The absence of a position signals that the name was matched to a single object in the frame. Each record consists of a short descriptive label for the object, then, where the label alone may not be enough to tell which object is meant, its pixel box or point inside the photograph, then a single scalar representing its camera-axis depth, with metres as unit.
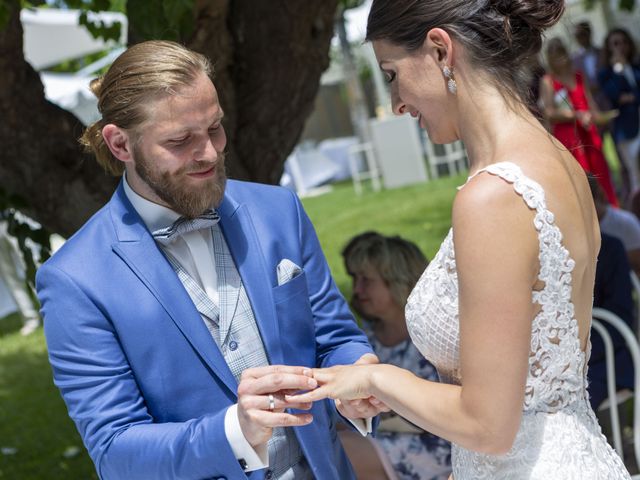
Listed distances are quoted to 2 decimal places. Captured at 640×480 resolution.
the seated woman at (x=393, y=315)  4.05
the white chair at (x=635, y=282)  4.66
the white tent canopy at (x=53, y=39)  12.88
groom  2.27
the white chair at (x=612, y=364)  3.83
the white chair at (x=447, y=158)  16.62
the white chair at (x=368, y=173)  17.50
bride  1.89
